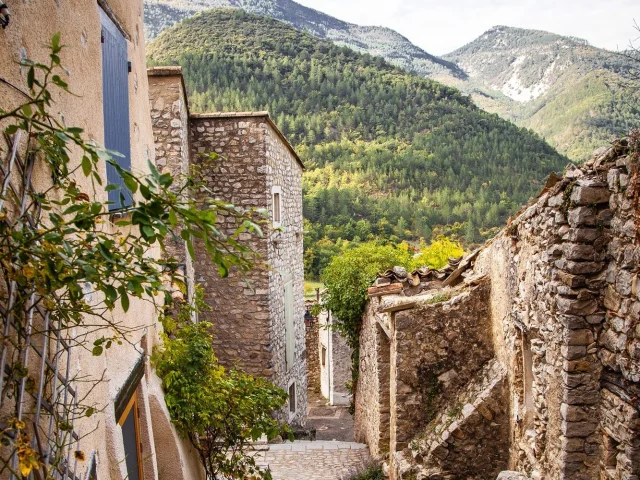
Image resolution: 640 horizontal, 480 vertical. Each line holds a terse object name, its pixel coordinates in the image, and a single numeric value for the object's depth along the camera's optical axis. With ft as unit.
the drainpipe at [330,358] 66.41
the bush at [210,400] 18.89
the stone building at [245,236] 33.30
